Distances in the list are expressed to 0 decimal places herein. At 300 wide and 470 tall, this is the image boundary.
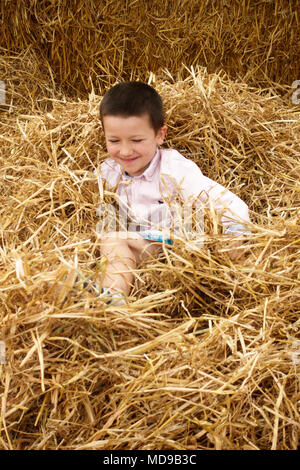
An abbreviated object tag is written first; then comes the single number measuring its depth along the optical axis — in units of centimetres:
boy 208
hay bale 324
